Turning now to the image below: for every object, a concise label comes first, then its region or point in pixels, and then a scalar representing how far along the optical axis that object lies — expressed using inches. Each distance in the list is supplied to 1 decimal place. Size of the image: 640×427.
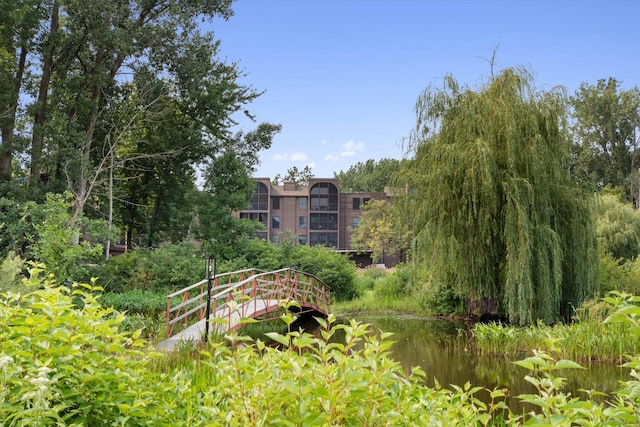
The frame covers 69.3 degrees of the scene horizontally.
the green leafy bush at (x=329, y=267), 746.8
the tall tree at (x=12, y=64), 544.1
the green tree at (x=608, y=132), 1341.0
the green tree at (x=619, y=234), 735.7
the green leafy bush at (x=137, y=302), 464.8
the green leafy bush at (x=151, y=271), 566.9
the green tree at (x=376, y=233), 1309.1
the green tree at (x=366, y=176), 2544.3
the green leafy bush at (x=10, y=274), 342.0
